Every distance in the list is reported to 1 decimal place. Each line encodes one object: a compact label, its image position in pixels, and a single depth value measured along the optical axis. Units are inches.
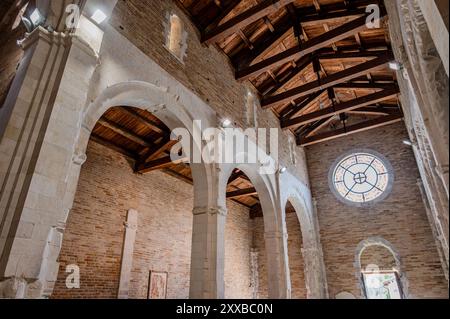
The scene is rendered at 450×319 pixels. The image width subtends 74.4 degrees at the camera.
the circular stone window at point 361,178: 465.1
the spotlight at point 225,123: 284.4
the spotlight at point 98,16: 166.7
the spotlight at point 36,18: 152.6
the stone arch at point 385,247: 409.4
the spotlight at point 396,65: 181.2
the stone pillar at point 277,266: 320.8
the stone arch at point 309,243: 439.5
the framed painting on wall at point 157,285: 371.9
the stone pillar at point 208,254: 223.8
